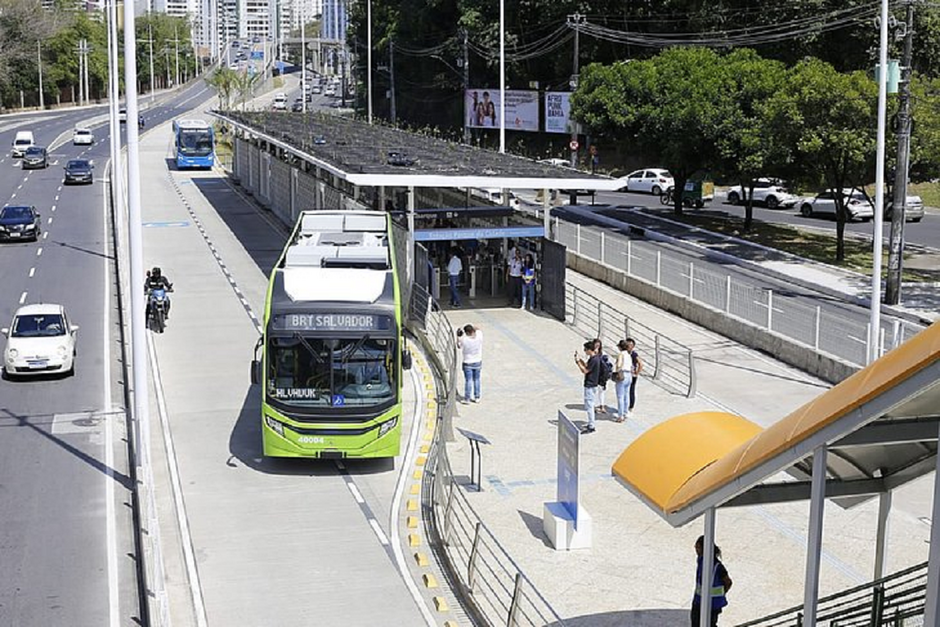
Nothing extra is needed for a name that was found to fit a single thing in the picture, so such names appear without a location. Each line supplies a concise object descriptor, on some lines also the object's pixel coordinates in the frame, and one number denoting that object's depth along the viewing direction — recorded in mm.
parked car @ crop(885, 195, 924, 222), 51781
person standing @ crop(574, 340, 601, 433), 22516
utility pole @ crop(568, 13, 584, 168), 61031
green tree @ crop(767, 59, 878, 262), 41375
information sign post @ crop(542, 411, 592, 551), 17359
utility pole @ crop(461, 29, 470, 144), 79412
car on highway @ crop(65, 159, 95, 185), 67625
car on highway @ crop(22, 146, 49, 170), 76312
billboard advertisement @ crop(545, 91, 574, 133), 79062
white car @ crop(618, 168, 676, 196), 65812
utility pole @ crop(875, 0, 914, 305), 30750
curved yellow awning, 7695
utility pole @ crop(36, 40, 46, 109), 135125
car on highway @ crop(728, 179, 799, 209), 59031
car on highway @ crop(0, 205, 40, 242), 48062
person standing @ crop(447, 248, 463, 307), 33375
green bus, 20188
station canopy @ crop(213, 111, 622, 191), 30891
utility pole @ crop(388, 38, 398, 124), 94562
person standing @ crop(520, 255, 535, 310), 33750
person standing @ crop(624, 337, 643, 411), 23161
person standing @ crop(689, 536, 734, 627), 12633
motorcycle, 31438
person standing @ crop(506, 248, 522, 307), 34062
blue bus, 73812
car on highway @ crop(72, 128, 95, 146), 93750
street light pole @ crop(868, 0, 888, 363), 25438
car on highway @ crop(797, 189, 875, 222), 53688
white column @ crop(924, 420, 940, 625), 7340
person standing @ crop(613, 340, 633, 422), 22953
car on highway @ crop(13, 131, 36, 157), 83062
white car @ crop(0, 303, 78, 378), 27766
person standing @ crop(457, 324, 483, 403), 23969
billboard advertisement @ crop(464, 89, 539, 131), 82500
